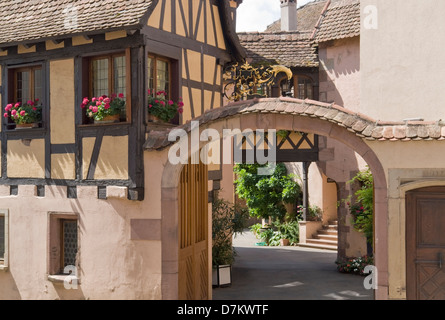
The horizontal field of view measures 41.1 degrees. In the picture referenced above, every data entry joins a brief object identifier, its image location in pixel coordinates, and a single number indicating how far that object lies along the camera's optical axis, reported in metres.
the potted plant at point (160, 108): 10.13
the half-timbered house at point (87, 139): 9.98
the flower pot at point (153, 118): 10.19
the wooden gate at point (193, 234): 10.40
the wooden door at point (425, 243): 8.67
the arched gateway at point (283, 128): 8.70
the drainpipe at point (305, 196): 20.22
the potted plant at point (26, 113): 10.84
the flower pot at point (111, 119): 10.07
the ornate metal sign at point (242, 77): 12.71
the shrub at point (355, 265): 14.59
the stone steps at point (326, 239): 19.48
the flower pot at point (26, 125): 10.94
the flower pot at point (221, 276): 12.93
